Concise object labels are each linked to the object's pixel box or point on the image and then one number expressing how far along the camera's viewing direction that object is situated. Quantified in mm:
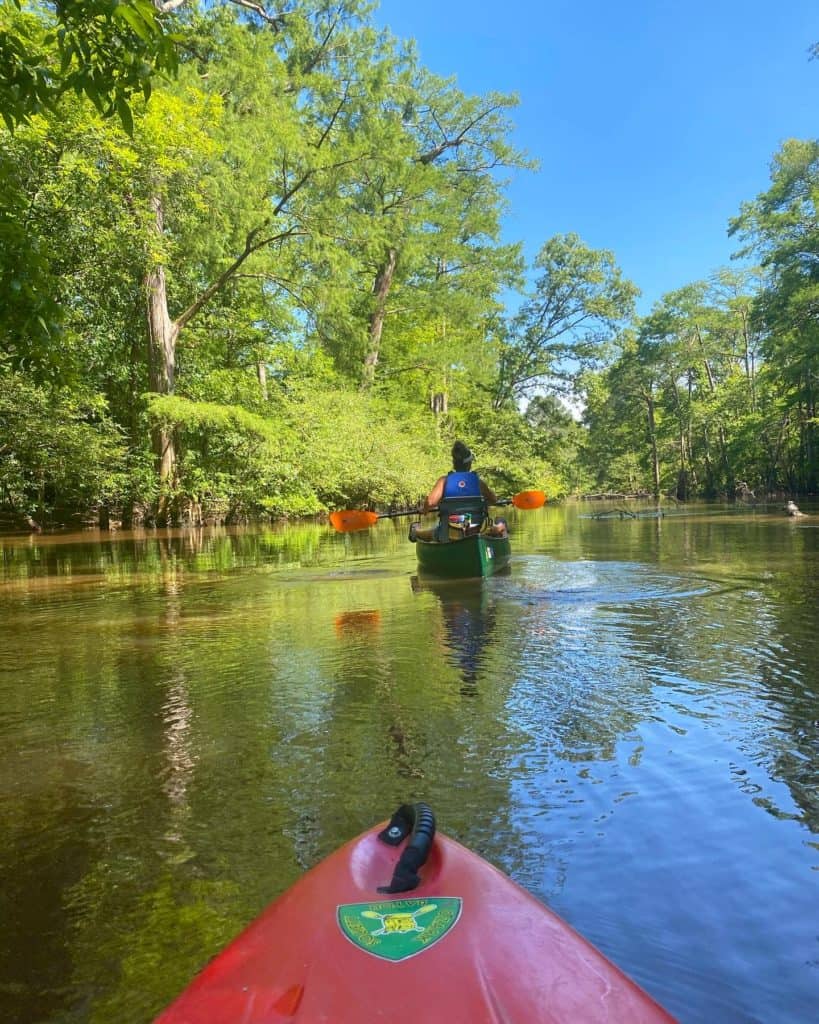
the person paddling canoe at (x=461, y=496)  9398
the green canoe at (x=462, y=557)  8930
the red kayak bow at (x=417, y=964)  1208
